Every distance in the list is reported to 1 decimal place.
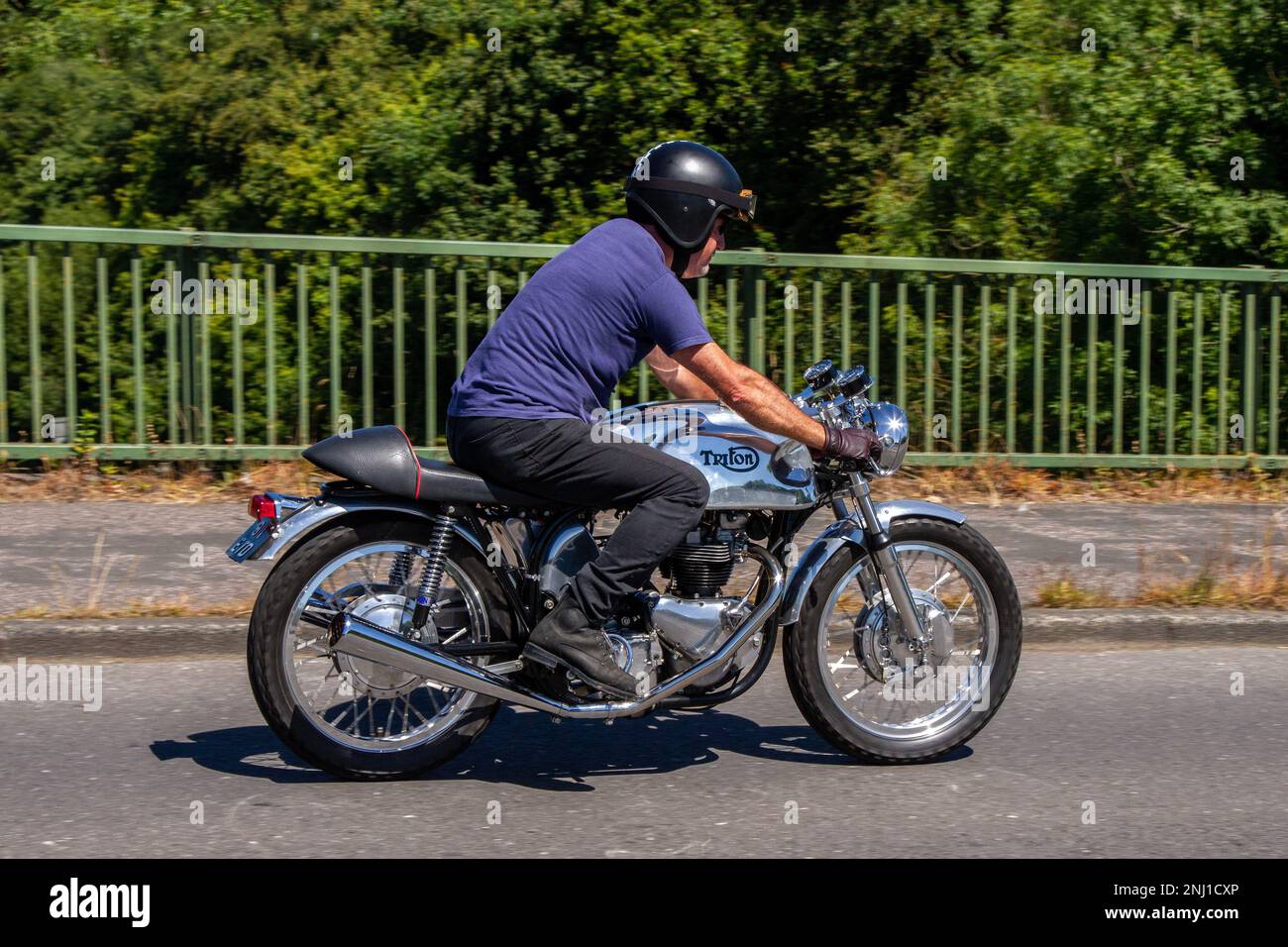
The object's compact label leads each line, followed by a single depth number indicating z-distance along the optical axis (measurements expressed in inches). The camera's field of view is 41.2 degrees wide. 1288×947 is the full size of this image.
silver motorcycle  204.5
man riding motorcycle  202.4
